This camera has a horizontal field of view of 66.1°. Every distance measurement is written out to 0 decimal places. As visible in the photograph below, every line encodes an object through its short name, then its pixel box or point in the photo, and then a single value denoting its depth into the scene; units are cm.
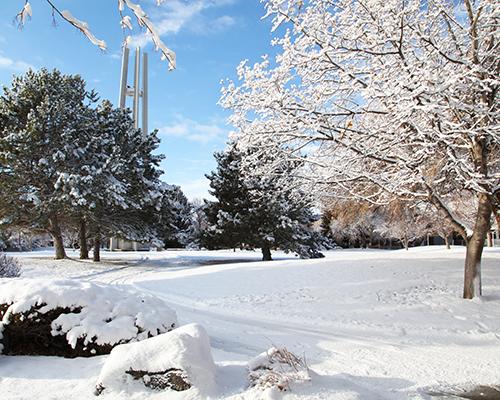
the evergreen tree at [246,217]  2167
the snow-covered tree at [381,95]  668
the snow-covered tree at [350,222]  1271
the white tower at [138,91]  3553
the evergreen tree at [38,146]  1717
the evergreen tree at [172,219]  2175
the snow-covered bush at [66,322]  463
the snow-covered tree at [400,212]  1266
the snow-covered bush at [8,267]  1099
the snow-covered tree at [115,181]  1739
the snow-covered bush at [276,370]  332
